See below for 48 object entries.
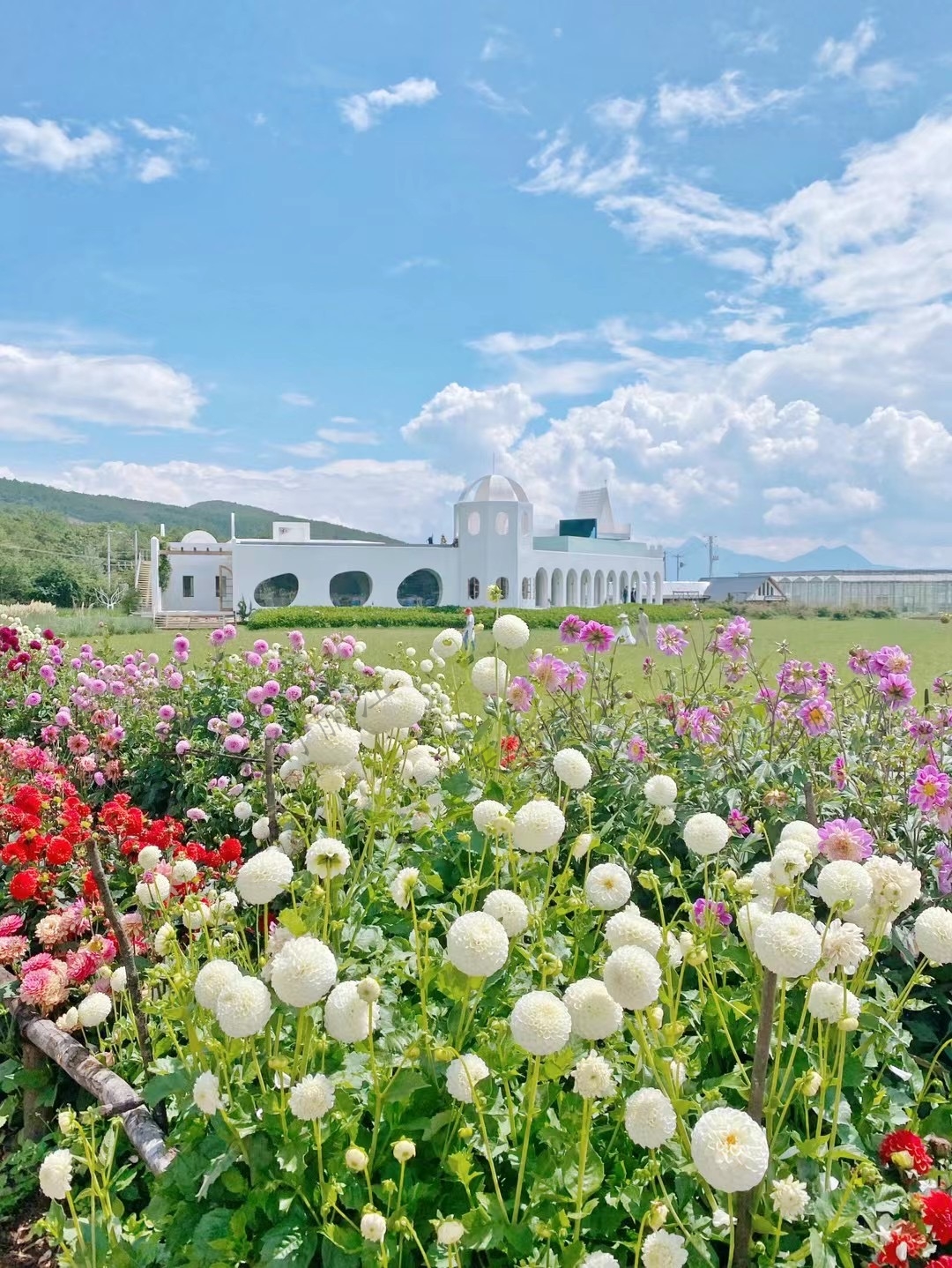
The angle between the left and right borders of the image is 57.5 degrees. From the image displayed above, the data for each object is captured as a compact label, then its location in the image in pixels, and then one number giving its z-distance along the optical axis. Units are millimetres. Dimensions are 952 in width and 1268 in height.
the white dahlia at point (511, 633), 2189
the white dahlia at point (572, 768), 1860
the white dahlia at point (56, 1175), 1472
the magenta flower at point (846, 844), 1755
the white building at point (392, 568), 34188
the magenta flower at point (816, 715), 3006
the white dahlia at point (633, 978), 1222
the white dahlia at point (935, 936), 1382
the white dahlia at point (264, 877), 1494
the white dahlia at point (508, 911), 1396
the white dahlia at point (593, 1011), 1225
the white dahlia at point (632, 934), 1365
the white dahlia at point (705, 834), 1688
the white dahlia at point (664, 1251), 1119
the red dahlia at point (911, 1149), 1435
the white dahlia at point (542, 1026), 1163
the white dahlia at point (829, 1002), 1283
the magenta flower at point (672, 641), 3965
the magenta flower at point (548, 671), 2949
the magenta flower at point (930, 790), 2351
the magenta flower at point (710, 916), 1620
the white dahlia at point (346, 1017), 1294
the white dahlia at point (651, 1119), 1180
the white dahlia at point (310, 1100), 1259
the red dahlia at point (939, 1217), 1255
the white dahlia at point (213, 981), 1393
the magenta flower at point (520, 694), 2689
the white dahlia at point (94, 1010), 1982
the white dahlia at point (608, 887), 1489
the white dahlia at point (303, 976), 1251
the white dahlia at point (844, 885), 1304
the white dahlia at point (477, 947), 1266
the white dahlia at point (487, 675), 2266
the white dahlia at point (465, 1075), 1268
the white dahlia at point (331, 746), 1752
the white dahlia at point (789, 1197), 1165
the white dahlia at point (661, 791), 1923
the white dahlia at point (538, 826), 1564
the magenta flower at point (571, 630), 3377
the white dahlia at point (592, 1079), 1157
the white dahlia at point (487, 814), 1709
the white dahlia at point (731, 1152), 1061
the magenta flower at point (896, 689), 3199
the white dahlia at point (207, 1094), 1394
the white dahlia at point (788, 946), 1178
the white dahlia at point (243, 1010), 1304
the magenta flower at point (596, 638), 3482
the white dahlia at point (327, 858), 1519
